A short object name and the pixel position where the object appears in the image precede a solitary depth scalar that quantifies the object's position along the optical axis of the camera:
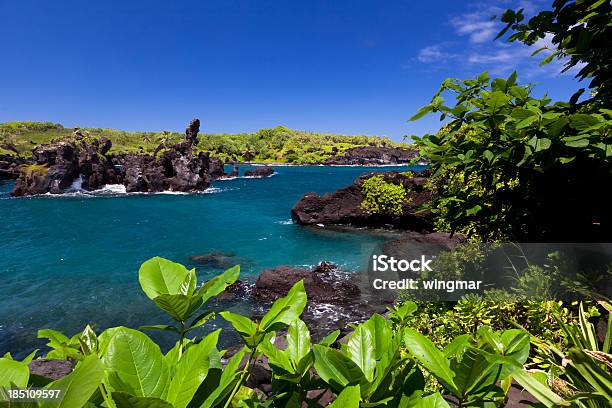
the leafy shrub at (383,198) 28.34
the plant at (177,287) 1.01
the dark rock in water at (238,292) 15.30
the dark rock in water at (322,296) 12.98
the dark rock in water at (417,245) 10.80
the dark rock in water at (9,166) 80.29
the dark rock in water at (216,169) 82.19
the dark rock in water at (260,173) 92.94
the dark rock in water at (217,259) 20.16
